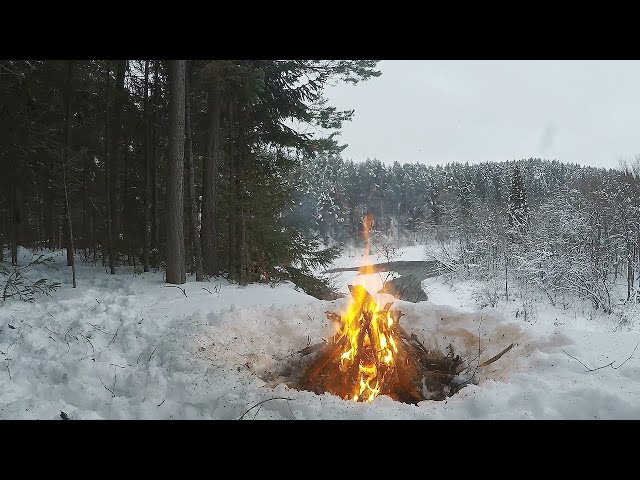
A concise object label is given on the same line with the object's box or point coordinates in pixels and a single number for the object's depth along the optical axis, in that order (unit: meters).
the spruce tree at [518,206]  38.50
